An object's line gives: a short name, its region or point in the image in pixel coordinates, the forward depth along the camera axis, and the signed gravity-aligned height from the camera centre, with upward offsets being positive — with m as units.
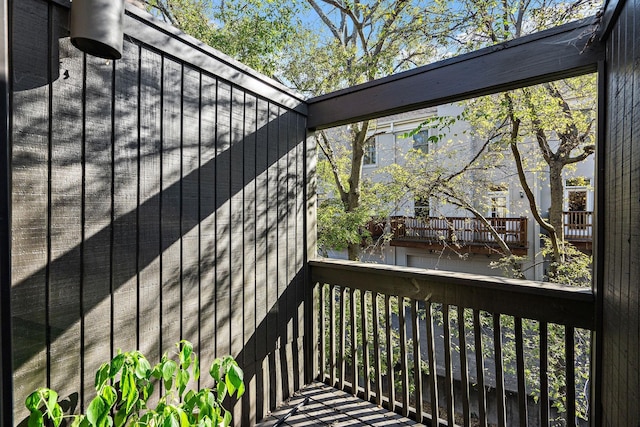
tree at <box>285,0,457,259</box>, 4.61 +2.54
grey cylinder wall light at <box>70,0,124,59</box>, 1.13 +0.66
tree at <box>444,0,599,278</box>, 3.95 +1.36
